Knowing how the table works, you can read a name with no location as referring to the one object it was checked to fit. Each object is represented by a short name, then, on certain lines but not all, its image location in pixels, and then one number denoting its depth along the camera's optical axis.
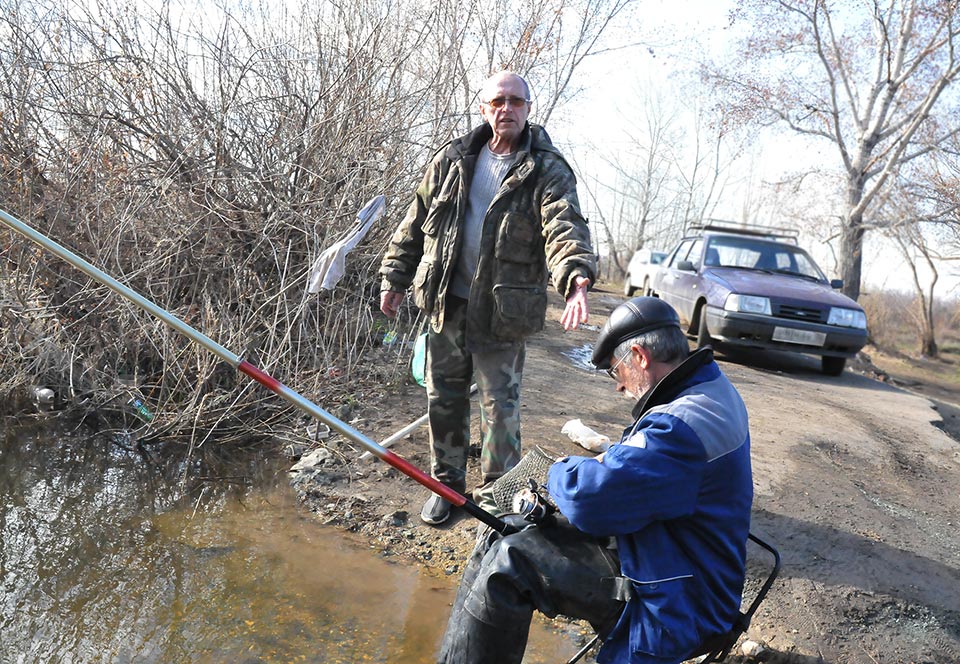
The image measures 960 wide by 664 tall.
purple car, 8.17
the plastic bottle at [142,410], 4.68
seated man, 1.78
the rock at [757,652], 2.81
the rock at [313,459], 4.35
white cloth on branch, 3.90
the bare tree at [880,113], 13.50
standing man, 3.24
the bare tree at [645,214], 34.34
